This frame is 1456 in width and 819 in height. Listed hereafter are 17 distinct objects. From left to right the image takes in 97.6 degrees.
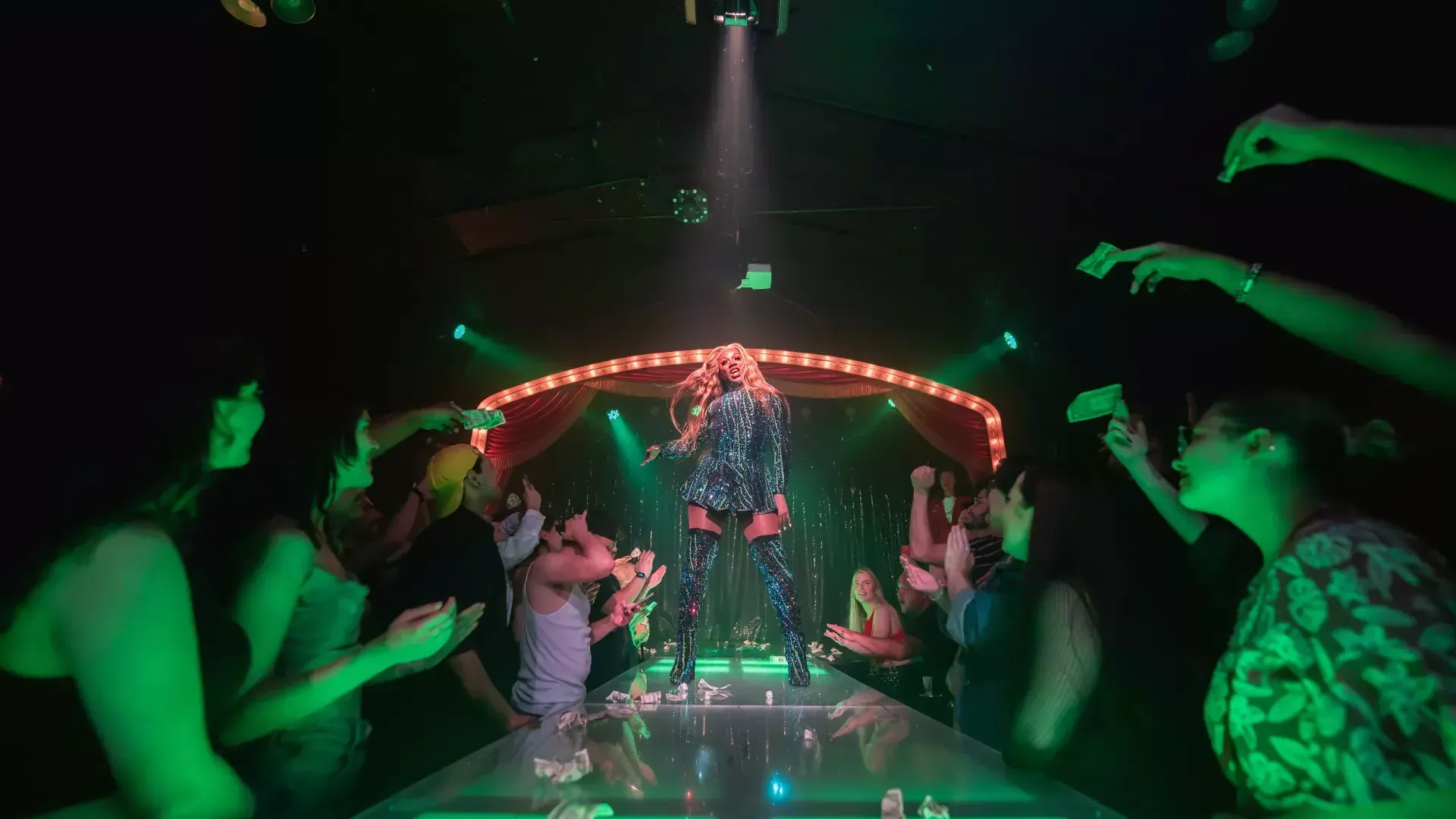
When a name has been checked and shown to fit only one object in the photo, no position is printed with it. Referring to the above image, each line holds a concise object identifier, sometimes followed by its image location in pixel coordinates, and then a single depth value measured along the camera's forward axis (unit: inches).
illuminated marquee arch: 182.7
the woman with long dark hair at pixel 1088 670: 57.9
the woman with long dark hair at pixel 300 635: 52.4
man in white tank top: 106.3
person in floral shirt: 37.2
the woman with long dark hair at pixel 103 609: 38.8
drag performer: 135.8
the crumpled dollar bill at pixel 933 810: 56.5
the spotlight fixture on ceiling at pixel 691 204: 139.5
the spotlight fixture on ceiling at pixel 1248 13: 61.3
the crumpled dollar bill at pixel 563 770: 67.2
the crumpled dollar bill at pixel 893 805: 56.5
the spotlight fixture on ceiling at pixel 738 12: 106.8
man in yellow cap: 71.6
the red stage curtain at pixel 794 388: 200.4
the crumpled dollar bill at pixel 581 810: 55.5
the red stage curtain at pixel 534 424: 180.4
